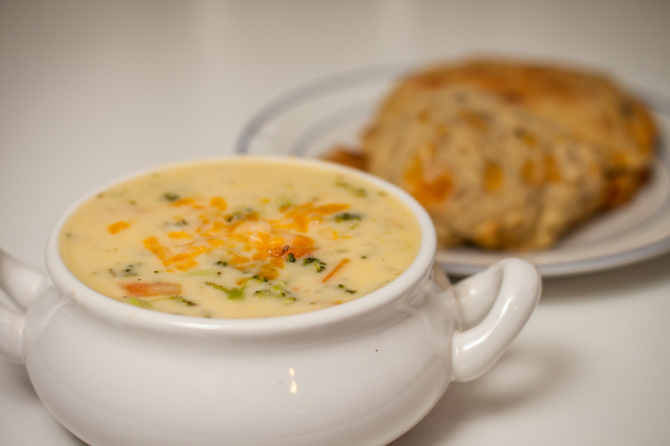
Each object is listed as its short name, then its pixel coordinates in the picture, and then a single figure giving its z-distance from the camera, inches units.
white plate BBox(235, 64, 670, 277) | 17.9
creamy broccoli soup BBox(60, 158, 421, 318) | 13.9
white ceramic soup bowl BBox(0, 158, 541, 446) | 13.4
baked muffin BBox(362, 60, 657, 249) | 19.2
